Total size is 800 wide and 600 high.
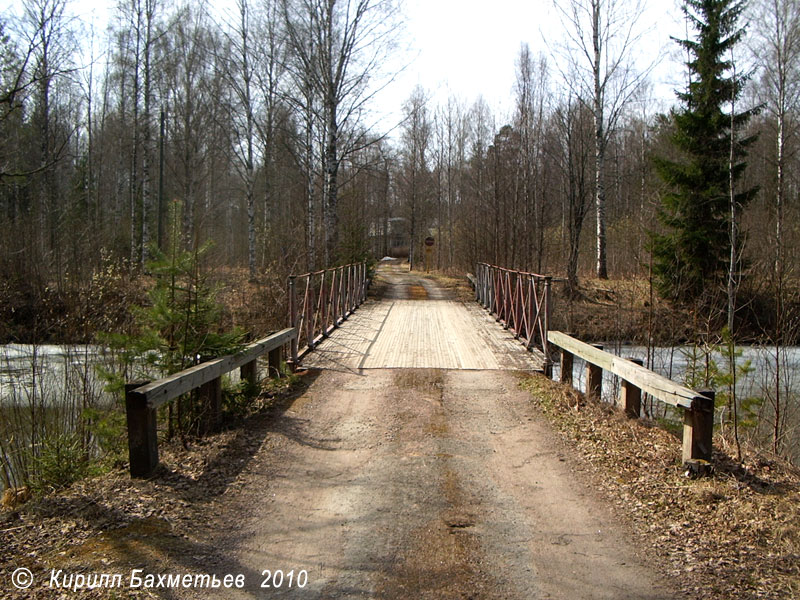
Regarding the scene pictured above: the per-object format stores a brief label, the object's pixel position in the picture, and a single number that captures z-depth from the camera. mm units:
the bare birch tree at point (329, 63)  17812
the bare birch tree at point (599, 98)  20062
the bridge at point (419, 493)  3035
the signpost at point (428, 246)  35281
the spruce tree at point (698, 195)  15945
